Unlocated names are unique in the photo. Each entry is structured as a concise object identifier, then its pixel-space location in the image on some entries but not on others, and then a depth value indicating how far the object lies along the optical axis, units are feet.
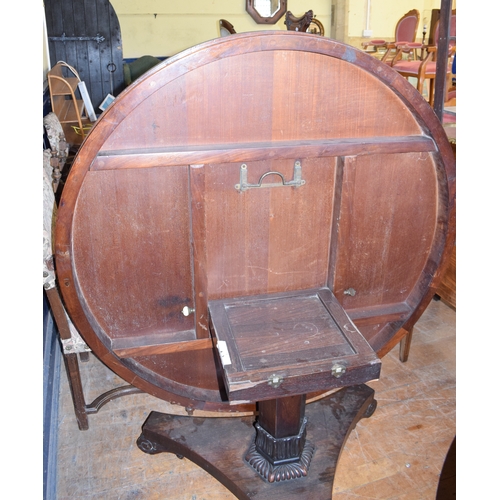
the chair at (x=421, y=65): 15.94
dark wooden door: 18.26
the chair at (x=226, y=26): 21.63
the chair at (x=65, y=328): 6.29
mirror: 27.63
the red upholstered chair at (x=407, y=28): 23.53
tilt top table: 4.47
